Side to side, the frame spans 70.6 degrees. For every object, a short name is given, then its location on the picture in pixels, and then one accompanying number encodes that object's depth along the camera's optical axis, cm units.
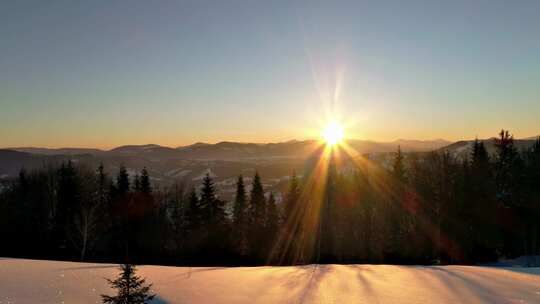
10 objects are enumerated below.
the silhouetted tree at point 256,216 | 4372
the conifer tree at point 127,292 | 840
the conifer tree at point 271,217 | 4474
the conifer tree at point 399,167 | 4650
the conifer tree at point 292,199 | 4582
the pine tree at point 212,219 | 4191
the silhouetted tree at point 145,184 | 4696
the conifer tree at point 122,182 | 4722
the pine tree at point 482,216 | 3844
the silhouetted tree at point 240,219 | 4516
